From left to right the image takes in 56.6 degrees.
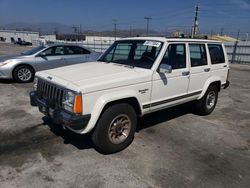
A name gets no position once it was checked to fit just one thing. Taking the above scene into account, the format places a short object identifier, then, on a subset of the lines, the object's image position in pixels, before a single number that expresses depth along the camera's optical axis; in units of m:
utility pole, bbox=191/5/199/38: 26.53
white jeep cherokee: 3.40
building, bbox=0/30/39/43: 78.81
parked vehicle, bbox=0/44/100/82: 8.70
